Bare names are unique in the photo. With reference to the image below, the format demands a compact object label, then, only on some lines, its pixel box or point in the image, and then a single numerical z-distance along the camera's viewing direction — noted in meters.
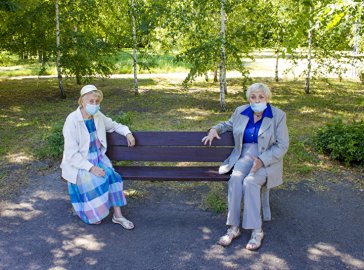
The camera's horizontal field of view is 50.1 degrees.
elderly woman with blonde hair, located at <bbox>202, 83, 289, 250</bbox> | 3.84
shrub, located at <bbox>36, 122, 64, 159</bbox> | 6.28
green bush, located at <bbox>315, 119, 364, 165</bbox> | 5.87
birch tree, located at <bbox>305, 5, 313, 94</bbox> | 11.57
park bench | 4.54
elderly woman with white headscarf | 4.11
